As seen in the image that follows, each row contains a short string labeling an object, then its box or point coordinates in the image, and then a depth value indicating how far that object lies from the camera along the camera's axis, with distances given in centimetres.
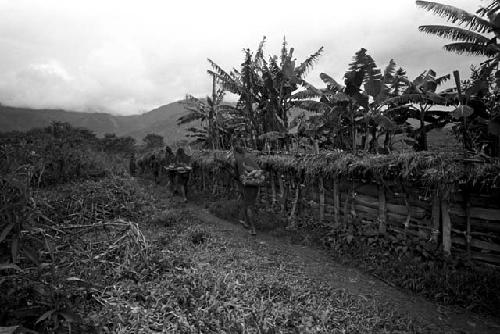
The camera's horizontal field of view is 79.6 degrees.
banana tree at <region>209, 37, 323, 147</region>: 1280
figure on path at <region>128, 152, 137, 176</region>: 2271
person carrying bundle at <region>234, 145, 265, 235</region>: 759
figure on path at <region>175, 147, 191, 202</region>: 1116
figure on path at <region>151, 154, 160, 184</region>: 1932
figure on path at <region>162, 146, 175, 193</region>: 1170
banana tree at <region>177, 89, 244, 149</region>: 1619
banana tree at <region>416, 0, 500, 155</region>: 858
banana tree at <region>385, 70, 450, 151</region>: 1164
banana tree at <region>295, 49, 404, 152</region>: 1101
